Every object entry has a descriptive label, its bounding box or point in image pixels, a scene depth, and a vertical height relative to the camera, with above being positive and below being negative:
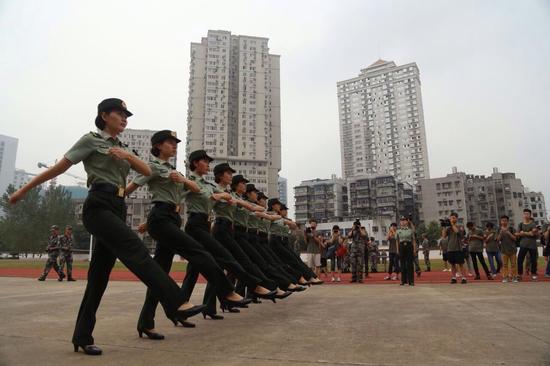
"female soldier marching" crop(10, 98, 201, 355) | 3.07 +0.28
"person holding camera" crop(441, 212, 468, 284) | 10.88 +0.10
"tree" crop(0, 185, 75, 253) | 57.59 +5.01
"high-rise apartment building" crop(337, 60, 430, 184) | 120.19 +42.71
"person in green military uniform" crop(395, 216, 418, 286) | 10.41 +0.02
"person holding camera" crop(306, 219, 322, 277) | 12.32 -0.05
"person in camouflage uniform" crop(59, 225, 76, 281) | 13.57 +0.05
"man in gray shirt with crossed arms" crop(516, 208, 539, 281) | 11.10 +0.27
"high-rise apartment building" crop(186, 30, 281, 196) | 92.38 +36.12
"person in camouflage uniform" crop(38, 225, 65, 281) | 13.69 -0.06
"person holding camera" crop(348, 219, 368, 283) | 12.22 -0.07
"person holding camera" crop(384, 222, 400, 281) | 13.28 +0.06
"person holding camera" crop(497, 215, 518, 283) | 10.95 -0.06
